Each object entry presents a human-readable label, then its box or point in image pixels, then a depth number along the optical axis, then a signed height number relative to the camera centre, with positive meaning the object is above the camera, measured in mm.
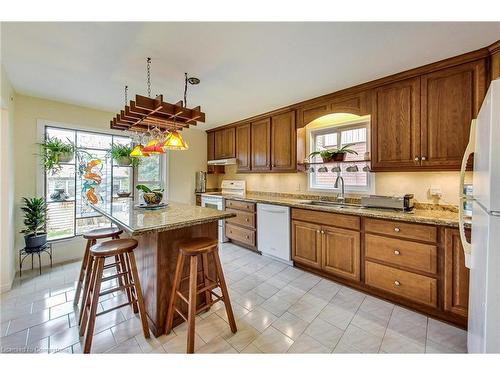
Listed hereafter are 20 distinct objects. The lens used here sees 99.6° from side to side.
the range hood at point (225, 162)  4379 +477
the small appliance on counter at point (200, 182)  4812 +49
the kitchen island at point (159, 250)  1694 -561
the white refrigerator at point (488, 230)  920 -222
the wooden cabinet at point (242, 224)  3566 -723
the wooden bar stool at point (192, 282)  1516 -773
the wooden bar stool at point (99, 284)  1507 -771
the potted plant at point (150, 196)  2484 -136
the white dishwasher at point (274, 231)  3080 -728
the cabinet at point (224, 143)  4461 +894
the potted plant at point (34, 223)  2735 -501
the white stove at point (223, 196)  4141 -235
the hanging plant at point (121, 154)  3533 +511
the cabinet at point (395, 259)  1807 -781
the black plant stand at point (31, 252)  2723 -876
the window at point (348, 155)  2910 +456
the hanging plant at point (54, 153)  3020 +469
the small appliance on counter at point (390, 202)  2262 -213
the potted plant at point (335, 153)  2903 +419
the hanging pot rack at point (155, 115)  1848 +663
